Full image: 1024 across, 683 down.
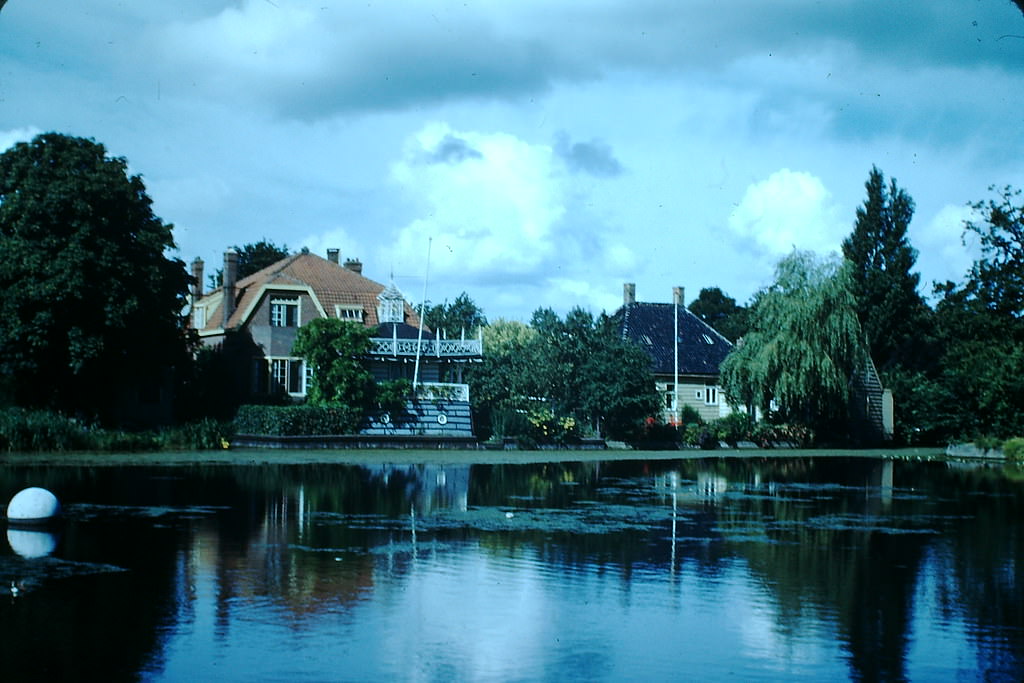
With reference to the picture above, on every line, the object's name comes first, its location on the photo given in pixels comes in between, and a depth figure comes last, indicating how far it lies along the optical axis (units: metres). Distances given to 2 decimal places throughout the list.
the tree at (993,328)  53.53
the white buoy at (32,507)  20.41
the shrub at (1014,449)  50.12
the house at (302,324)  56.47
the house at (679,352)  68.38
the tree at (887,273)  76.94
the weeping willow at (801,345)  57.69
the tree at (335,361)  50.53
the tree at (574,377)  56.12
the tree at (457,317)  88.19
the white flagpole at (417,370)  54.87
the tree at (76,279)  44.53
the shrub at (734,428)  59.66
